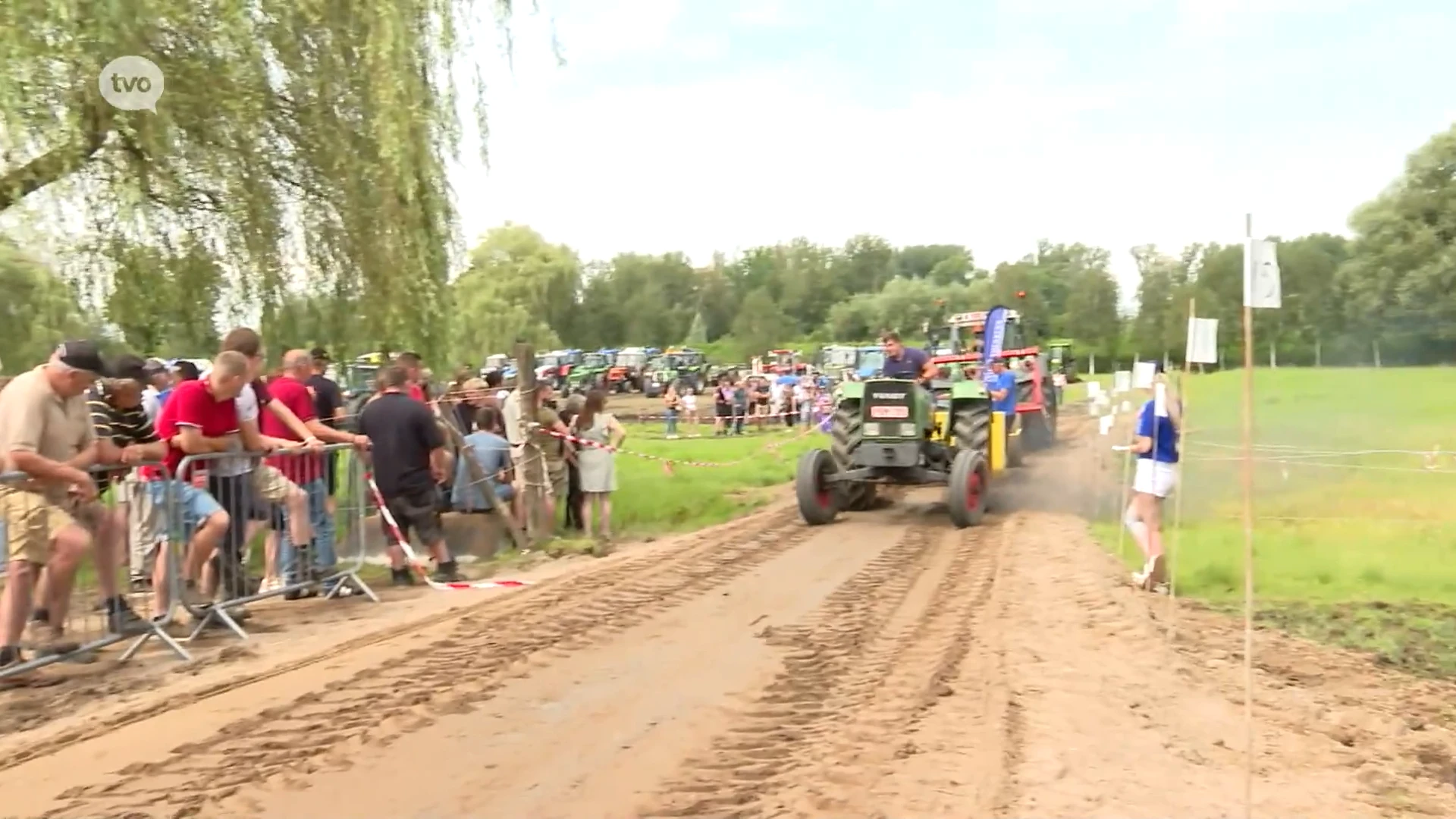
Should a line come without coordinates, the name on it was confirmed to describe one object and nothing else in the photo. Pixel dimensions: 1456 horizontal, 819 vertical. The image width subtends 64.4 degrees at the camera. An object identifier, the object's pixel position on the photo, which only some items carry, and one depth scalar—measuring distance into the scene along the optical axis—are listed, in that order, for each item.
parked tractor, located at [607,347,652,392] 42.41
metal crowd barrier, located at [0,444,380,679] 6.39
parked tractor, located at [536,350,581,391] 33.53
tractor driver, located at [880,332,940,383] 12.70
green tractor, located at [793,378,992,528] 11.77
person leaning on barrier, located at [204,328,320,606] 7.11
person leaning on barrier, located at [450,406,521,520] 10.68
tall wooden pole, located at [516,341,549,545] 10.93
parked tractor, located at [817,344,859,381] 34.78
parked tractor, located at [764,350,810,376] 34.31
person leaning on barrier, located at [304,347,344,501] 9.61
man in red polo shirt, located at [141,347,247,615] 6.70
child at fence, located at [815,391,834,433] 25.56
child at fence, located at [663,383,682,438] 25.81
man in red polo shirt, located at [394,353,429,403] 9.27
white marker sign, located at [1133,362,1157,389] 9.47
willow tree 8.85
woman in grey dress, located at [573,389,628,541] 11.39
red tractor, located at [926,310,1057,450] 18.66
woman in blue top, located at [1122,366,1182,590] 8.50
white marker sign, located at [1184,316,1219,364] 7.56
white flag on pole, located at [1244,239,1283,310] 5.04
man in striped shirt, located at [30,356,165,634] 6.39
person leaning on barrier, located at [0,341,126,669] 5.84
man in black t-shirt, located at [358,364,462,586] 8.77
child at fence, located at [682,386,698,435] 29.95
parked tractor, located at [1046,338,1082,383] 26.44
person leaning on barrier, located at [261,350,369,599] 7.80
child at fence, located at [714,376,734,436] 27.42
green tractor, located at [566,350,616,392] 37.26
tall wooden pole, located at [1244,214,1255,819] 4.61
